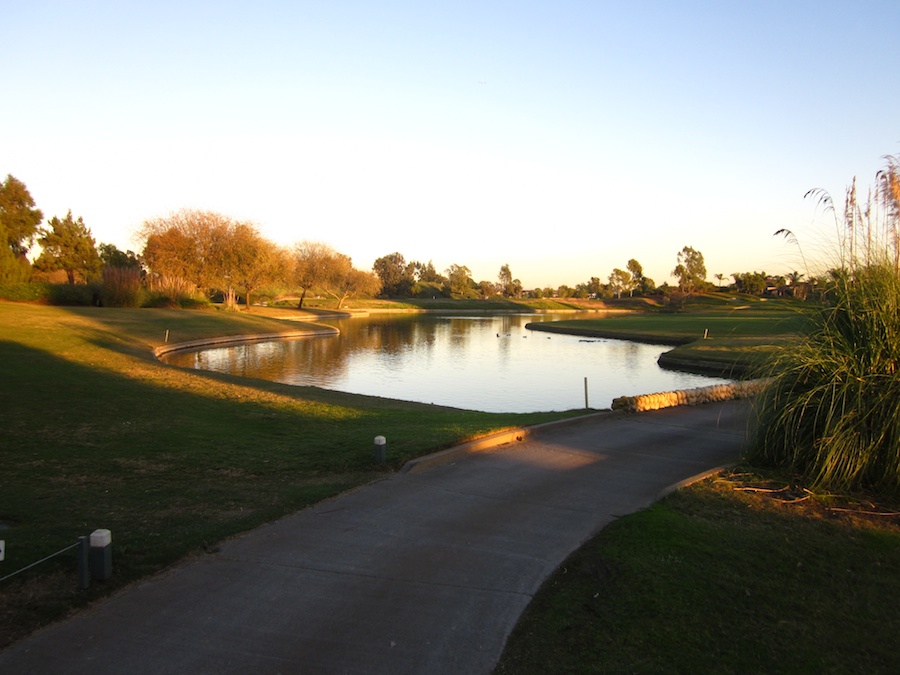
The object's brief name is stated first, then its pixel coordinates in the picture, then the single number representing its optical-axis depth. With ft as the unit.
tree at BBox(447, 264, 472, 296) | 556.10
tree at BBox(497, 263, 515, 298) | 644.69
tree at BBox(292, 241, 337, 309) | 295.48
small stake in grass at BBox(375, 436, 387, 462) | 29.19
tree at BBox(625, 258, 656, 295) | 524.77
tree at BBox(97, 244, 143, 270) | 299.17
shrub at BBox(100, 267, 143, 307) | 165.27
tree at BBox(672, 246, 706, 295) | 440.86
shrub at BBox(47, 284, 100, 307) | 158.51
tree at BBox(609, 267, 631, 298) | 534.78
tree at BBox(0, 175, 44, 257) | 203.72
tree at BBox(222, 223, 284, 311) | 219.20
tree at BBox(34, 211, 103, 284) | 244.63
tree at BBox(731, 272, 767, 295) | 352.08
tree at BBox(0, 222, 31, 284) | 156.56
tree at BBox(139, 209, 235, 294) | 213.25
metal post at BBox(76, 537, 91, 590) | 16.31
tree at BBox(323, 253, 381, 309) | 302.04
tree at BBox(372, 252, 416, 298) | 491.72
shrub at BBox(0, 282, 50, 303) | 149.18
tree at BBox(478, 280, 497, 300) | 595.96
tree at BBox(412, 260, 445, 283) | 644.69
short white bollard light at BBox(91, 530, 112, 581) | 16.62
